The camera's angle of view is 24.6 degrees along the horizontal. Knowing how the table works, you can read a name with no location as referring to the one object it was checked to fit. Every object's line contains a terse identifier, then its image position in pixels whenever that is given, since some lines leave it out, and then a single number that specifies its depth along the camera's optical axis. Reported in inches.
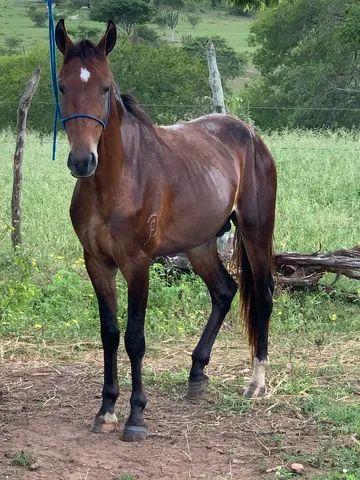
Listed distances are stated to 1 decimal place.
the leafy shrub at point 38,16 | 1404.3
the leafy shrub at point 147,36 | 1369.5
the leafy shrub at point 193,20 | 1781.5
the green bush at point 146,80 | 959.6
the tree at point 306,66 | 1071.6
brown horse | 173.3
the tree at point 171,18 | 1437.0
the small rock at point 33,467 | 169.9
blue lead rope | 188.7
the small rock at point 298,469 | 169.3
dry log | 285.9
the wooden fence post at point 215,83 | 314.0
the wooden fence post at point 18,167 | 309.6
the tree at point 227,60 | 1359.5
